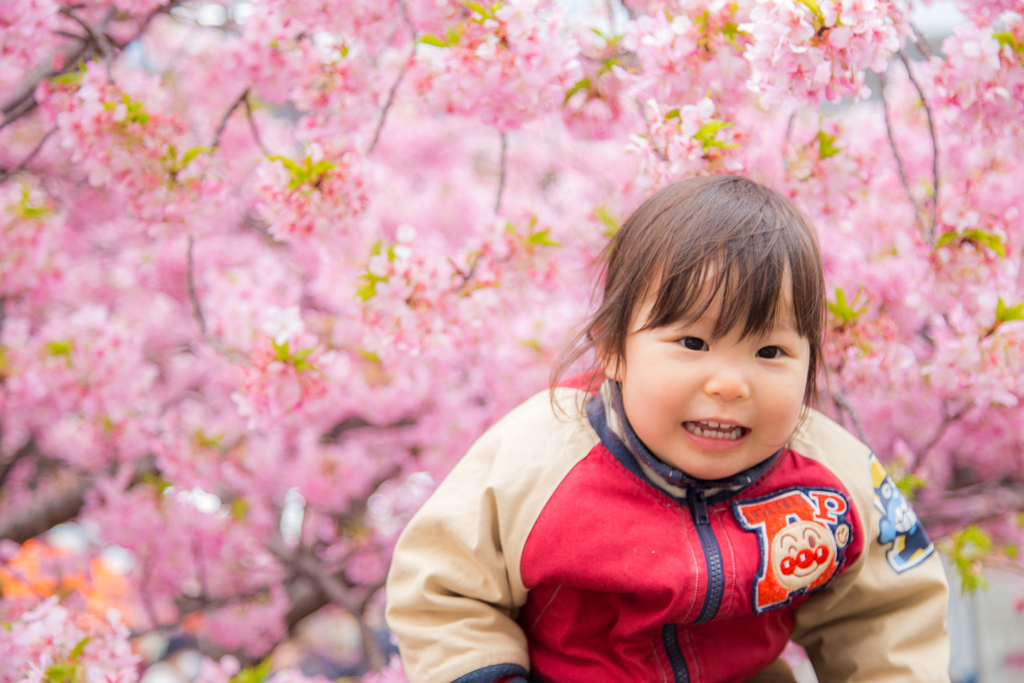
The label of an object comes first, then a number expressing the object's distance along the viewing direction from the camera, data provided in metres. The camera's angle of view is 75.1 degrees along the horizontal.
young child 0.94
